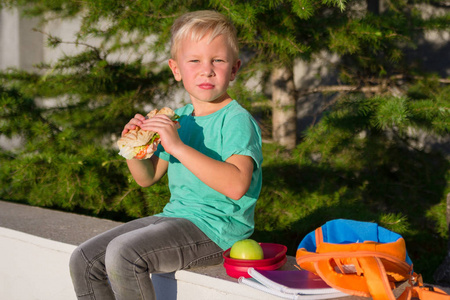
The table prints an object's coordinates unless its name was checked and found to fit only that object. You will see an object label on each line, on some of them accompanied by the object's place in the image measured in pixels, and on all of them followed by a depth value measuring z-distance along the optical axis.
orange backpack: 1.99
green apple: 2.15
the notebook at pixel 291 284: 2.04
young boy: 2.10
